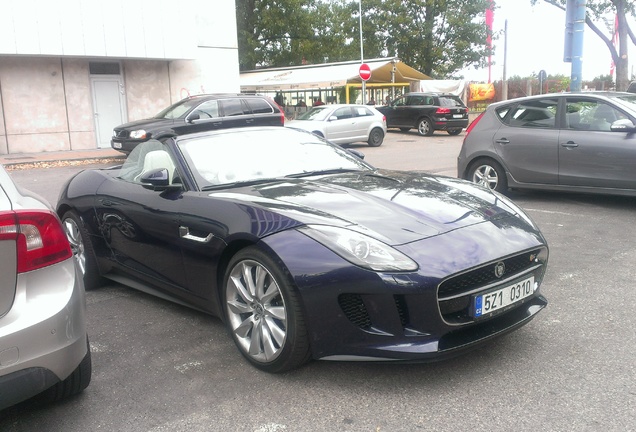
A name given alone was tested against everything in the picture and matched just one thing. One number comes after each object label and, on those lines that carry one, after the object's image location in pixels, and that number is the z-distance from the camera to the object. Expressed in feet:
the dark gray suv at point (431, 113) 80.28
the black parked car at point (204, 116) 50.37
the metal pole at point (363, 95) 86.73
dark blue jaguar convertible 9.92
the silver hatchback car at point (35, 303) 8.19
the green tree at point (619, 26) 93.09
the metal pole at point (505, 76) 108.02
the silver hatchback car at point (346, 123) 62.28
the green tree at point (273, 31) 134.92
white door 66.03
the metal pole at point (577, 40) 44.57
